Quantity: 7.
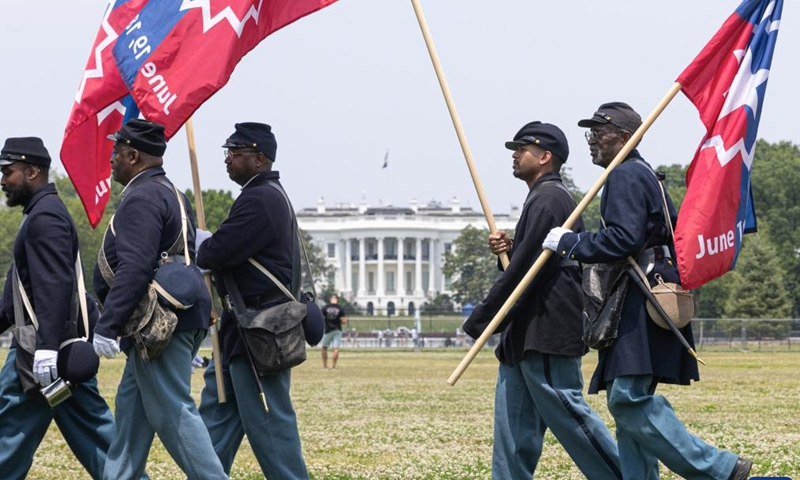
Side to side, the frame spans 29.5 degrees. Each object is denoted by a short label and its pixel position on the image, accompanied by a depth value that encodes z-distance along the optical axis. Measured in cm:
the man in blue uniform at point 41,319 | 810
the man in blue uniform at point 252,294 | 859
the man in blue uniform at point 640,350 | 777
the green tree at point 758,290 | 8012
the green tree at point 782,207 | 9469
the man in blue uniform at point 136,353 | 780
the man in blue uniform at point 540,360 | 836
